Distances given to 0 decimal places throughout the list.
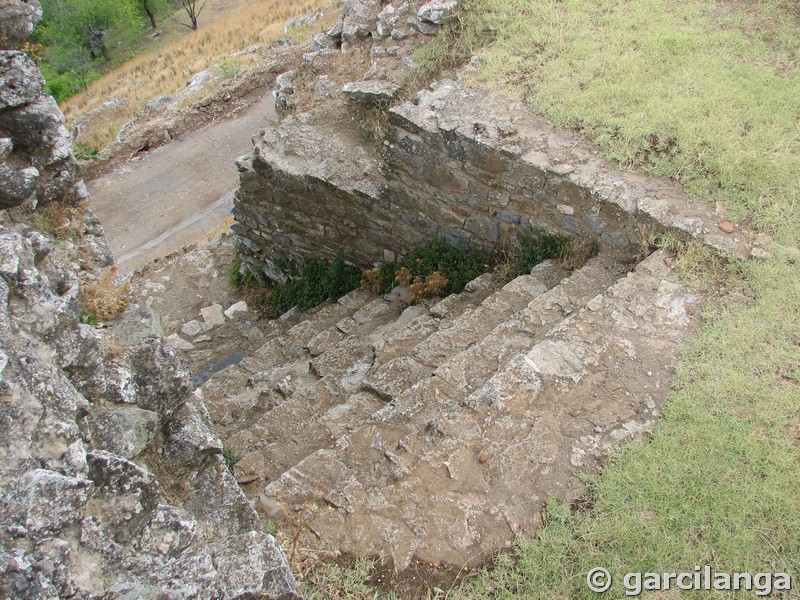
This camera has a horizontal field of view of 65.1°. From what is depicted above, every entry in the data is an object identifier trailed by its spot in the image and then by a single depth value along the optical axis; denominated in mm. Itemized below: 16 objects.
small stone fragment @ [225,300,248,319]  9938
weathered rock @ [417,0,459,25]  8445
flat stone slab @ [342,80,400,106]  7801
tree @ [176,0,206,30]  30469
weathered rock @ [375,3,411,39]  8867
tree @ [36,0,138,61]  28547
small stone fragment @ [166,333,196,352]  9281
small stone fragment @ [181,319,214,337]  9688
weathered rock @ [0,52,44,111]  3955
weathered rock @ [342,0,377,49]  9328
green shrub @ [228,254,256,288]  10266
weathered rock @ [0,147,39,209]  3787
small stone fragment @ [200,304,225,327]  9828
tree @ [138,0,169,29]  31469
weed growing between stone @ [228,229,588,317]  6531
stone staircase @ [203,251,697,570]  3885
